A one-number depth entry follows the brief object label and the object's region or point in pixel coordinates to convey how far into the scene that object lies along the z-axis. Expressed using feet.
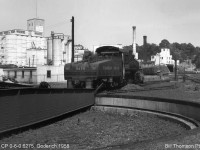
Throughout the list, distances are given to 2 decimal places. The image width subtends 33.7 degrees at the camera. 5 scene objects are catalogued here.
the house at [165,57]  539.00
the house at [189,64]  513.78
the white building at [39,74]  190.19
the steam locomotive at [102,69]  74.59
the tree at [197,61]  489.99
